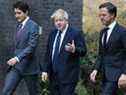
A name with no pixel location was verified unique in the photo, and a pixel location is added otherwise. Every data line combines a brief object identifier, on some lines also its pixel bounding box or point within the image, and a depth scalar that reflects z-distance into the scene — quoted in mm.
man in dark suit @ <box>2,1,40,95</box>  5227
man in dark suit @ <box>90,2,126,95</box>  4668
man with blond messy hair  5013
